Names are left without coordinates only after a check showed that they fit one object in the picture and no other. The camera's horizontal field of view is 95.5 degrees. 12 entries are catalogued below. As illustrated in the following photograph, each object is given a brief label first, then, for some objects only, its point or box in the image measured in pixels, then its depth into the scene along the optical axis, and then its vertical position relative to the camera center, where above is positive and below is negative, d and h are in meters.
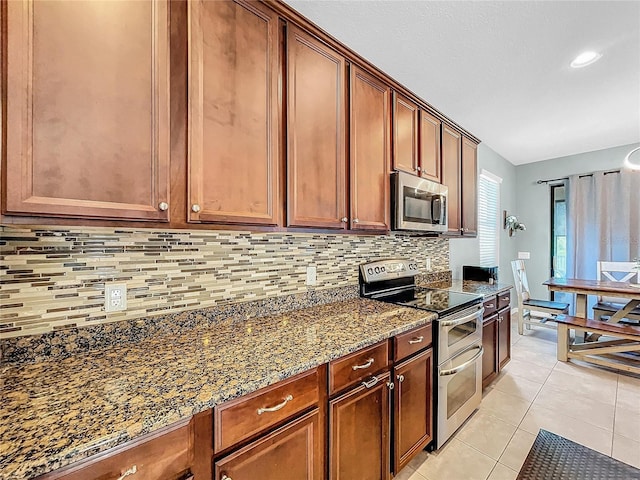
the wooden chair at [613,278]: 3.35 -0.49
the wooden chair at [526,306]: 3.56 -0.84
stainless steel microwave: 1.97 +0.26
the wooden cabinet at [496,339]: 2.42 -0.89
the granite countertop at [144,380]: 0.66 -0.44
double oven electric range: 1.76 -0.61
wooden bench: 2.78 -1.12
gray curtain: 3.81 +0.26
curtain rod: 3.97 +0.91
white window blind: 4.01 +0.32
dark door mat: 1.65 -1.35
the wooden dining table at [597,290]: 2.81 -0.52
